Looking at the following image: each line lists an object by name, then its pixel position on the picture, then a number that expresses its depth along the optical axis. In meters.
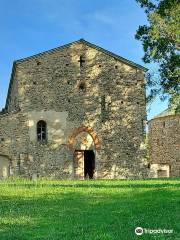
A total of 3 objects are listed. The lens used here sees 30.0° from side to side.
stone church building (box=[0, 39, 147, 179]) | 21.24
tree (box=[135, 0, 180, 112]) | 18.35
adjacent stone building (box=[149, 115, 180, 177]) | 32.04
